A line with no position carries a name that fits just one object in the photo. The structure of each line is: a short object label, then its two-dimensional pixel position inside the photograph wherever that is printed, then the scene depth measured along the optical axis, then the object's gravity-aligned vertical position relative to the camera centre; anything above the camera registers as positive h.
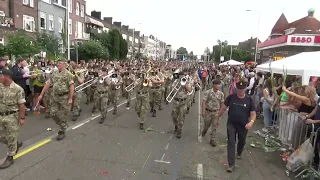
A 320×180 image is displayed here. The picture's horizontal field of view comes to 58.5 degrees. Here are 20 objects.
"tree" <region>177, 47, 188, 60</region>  186.62 +9.15
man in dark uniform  5.80 -1.04
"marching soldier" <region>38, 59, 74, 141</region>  7.21 -0.88
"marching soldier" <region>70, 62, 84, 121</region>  9.76 -1.50
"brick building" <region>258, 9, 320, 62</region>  31.12 +3.33
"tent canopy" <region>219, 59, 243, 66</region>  28.88 +0.23
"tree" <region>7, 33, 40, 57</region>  16.94 +0.76
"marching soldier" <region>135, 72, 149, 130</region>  9.02 -1.19
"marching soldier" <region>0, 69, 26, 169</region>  5.35 -0.99
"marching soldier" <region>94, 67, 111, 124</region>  9.39 -1.09
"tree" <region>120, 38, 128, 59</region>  48.04 +2.35
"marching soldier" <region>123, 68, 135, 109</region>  14.66 -0.79
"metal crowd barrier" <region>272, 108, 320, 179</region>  5.75 -1.50
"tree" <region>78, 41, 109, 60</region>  33.50 +1.29
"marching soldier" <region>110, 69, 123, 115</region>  10.48 -1.01
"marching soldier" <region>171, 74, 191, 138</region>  8.18 -1.18
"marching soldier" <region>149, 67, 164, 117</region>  10.41 -1.06
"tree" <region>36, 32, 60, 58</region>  26.12 +1.65
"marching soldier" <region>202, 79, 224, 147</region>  7.71 -0.98
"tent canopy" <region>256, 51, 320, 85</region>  7.70 +0.05
